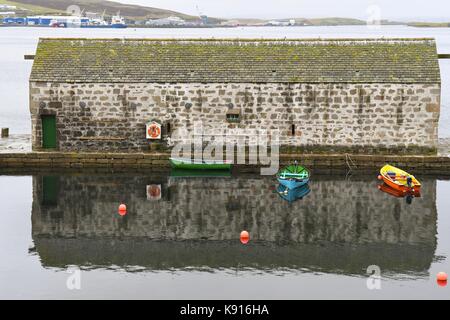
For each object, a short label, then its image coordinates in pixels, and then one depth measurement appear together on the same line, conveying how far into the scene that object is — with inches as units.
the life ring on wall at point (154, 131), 1620.3
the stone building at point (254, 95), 1603.1
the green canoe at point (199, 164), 1561.3
